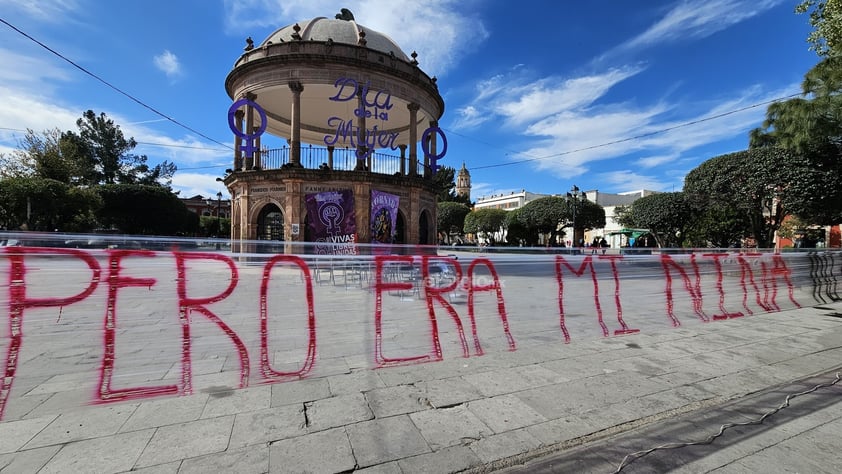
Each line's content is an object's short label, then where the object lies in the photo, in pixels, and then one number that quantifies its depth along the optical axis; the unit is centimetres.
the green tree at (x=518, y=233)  4028
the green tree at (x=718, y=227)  1741
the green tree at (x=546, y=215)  3488
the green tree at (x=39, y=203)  1738
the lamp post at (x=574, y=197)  2781
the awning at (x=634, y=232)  2905
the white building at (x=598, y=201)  5403
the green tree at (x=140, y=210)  3083
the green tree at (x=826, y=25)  840
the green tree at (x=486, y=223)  4594
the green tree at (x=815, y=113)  1026
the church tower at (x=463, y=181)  9485
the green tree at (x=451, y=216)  4931
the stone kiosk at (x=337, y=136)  1444
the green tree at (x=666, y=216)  1945
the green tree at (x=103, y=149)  4138
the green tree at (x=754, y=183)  1310
